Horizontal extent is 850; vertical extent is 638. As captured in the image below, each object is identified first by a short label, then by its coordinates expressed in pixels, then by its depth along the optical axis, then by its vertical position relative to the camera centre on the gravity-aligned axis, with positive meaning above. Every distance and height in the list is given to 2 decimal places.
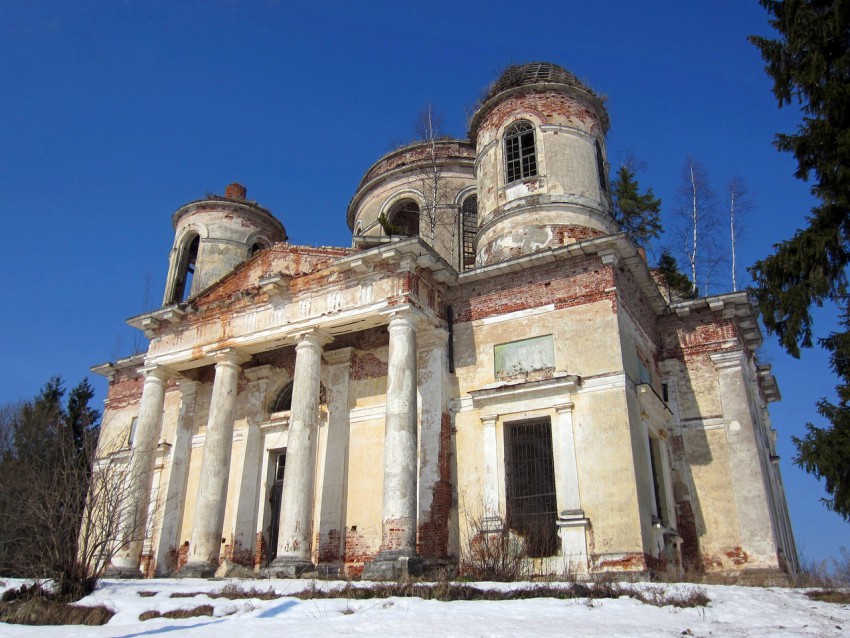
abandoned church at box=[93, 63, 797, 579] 12.98 +3.43
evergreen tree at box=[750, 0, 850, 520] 9.84 +4.78
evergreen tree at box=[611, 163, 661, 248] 26.95 +13.47
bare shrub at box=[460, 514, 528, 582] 11.08 +0.32
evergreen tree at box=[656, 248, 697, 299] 19.60 +8.01
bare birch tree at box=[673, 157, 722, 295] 21.87 +9.50
